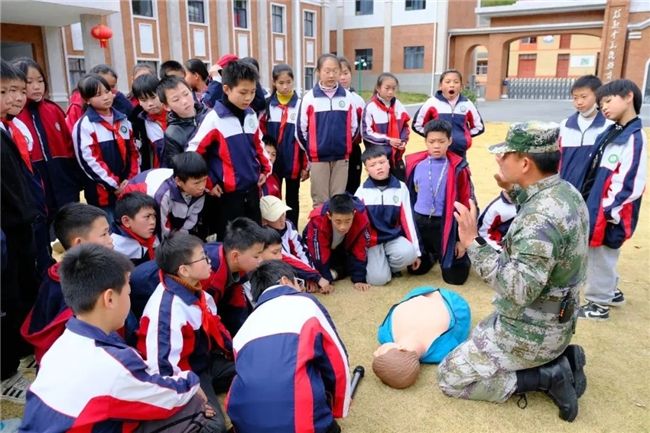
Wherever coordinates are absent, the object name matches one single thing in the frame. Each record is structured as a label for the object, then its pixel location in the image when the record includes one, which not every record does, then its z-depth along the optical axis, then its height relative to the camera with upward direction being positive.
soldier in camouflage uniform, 2.14 -0.83
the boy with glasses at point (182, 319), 2.14 -0.98
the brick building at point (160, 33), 12.95 +2.11
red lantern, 12.51 +1.59
